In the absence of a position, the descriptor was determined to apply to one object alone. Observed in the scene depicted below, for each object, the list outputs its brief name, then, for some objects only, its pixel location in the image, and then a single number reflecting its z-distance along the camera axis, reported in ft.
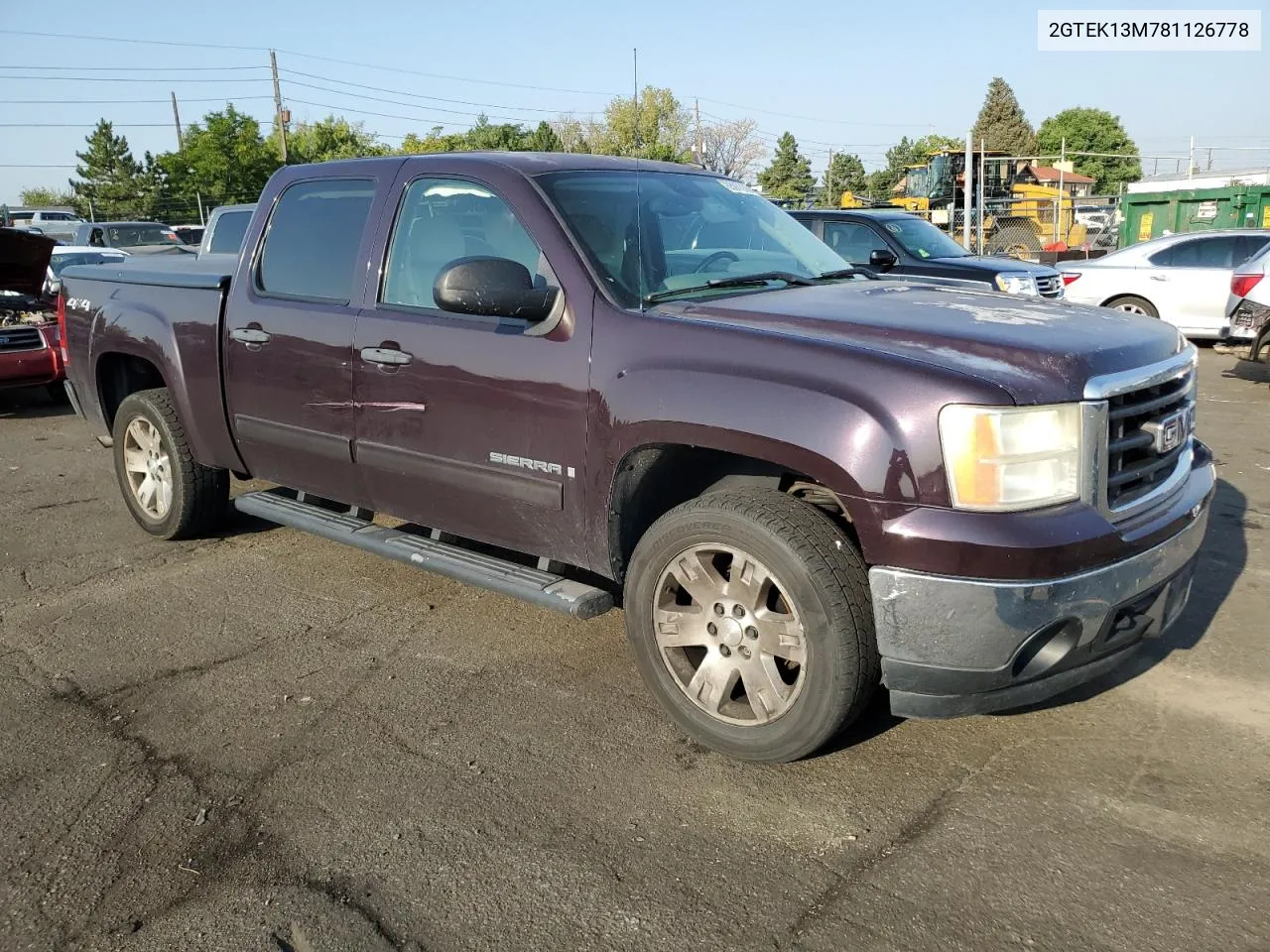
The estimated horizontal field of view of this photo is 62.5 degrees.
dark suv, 34.91
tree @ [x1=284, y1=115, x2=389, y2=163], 165.37
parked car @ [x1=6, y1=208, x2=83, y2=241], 104.55
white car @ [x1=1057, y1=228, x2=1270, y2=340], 41.60
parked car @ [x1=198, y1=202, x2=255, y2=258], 37.40
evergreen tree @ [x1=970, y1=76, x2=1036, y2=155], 271.08
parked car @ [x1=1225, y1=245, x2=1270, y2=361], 34.42
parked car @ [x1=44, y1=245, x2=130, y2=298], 47.74
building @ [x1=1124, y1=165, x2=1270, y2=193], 107.34
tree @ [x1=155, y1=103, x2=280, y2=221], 145.07
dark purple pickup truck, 9.26
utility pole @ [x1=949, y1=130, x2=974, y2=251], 68.95
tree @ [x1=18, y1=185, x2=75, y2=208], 241.53
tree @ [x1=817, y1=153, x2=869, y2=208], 219.41
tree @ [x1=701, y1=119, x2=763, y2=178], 221.05
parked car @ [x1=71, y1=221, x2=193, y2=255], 66.03
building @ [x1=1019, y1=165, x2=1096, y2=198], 195.51
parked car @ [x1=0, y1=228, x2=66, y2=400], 31.35
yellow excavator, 93.09
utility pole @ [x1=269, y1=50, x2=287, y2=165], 151.53
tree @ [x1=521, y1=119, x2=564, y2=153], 173.47
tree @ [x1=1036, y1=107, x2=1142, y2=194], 284.20
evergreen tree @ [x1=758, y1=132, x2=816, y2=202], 221.46
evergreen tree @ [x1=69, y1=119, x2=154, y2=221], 189.16
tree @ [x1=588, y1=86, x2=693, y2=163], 169.48
